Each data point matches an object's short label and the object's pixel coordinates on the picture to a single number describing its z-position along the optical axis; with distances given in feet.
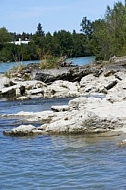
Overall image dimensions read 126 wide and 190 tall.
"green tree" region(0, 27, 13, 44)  497.74
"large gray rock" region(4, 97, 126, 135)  52.75
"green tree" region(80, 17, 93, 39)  433.48
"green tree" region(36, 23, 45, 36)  513.62
